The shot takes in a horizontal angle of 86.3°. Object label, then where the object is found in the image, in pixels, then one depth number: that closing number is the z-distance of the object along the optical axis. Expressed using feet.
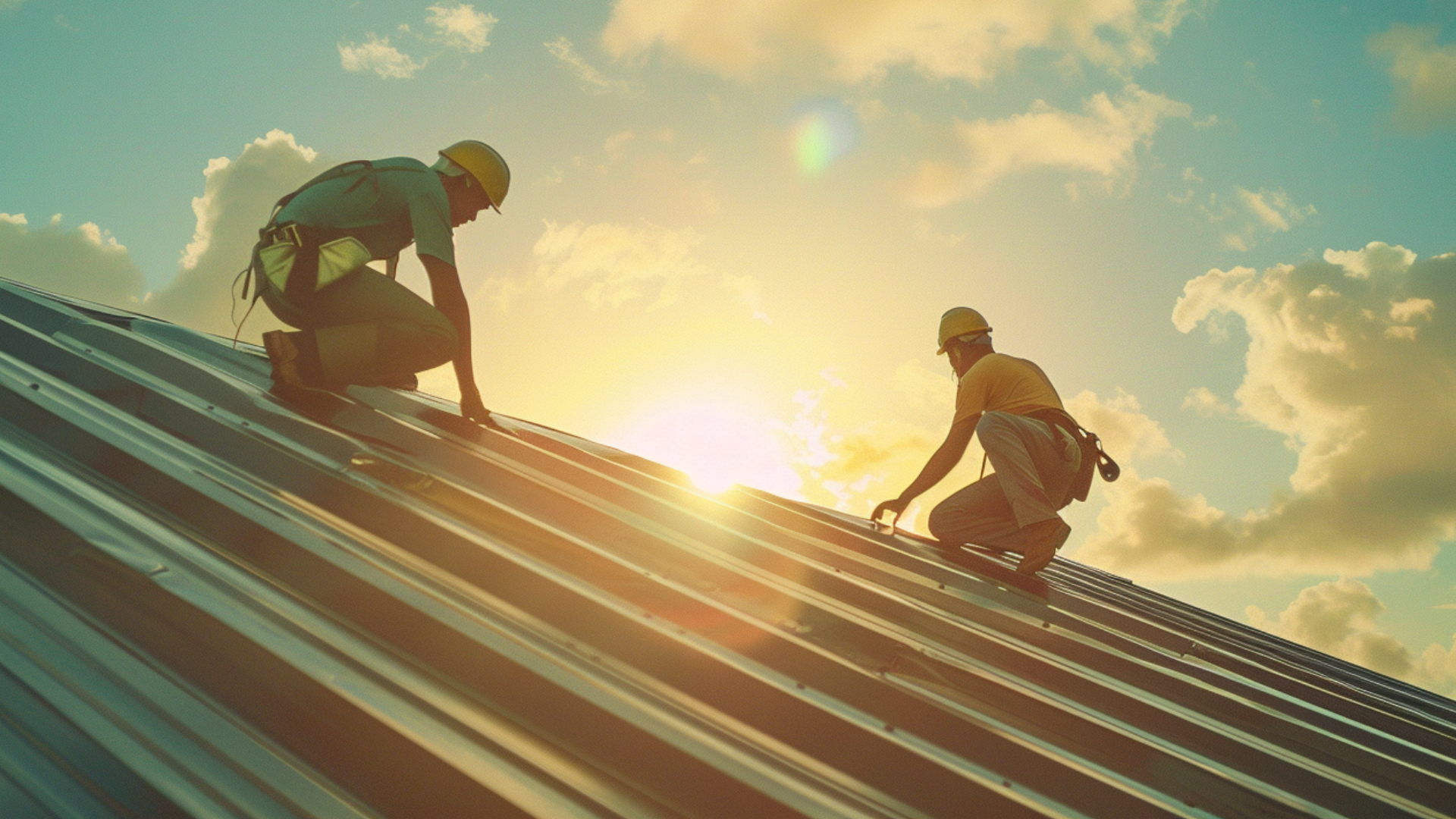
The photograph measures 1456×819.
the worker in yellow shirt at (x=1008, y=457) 13.19
